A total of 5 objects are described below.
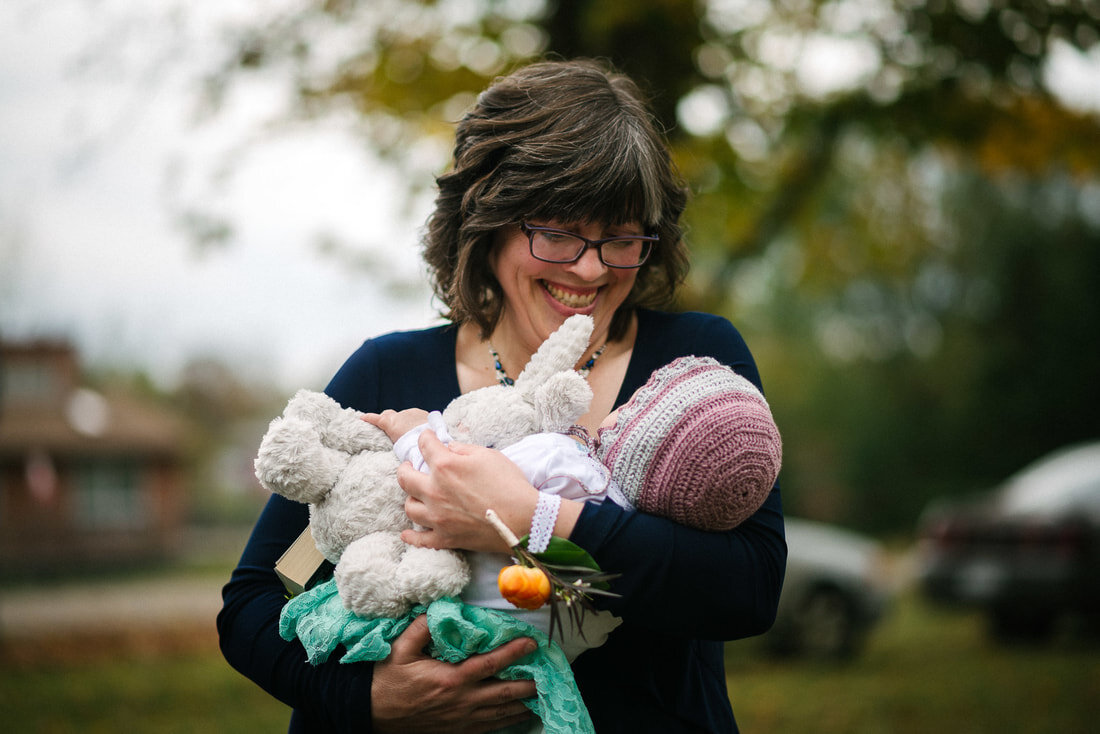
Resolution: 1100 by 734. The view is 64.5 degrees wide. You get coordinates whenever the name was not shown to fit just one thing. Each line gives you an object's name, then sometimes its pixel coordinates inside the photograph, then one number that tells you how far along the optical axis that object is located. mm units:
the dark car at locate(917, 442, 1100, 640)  7793
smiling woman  1434
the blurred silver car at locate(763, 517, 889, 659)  7715
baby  1380
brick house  17703
